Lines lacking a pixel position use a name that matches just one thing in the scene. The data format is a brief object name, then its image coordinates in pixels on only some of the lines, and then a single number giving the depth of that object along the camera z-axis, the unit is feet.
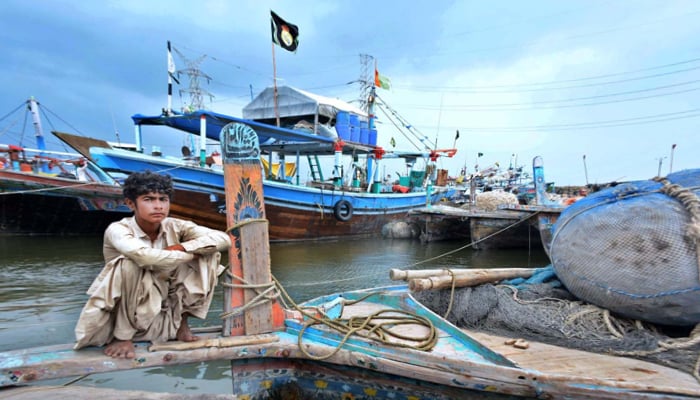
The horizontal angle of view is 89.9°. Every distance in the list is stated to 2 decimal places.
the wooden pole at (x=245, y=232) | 8.13
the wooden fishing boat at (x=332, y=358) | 6.44
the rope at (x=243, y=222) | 8.08
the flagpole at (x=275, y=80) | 39.86
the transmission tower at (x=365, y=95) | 55.21
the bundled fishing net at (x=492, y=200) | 42.95
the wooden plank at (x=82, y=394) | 6.08
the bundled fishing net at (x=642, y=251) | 7.50
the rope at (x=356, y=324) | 7.70
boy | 6.44
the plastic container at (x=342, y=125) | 45.78
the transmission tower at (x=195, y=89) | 87.25
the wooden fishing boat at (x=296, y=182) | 34.09
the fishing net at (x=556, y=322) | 7.59
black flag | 38.99
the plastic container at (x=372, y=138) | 50.11
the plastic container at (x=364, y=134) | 48.98
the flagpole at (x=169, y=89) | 34.71
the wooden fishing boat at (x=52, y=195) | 38.32
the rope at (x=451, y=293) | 10.07
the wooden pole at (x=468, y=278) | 10.06
